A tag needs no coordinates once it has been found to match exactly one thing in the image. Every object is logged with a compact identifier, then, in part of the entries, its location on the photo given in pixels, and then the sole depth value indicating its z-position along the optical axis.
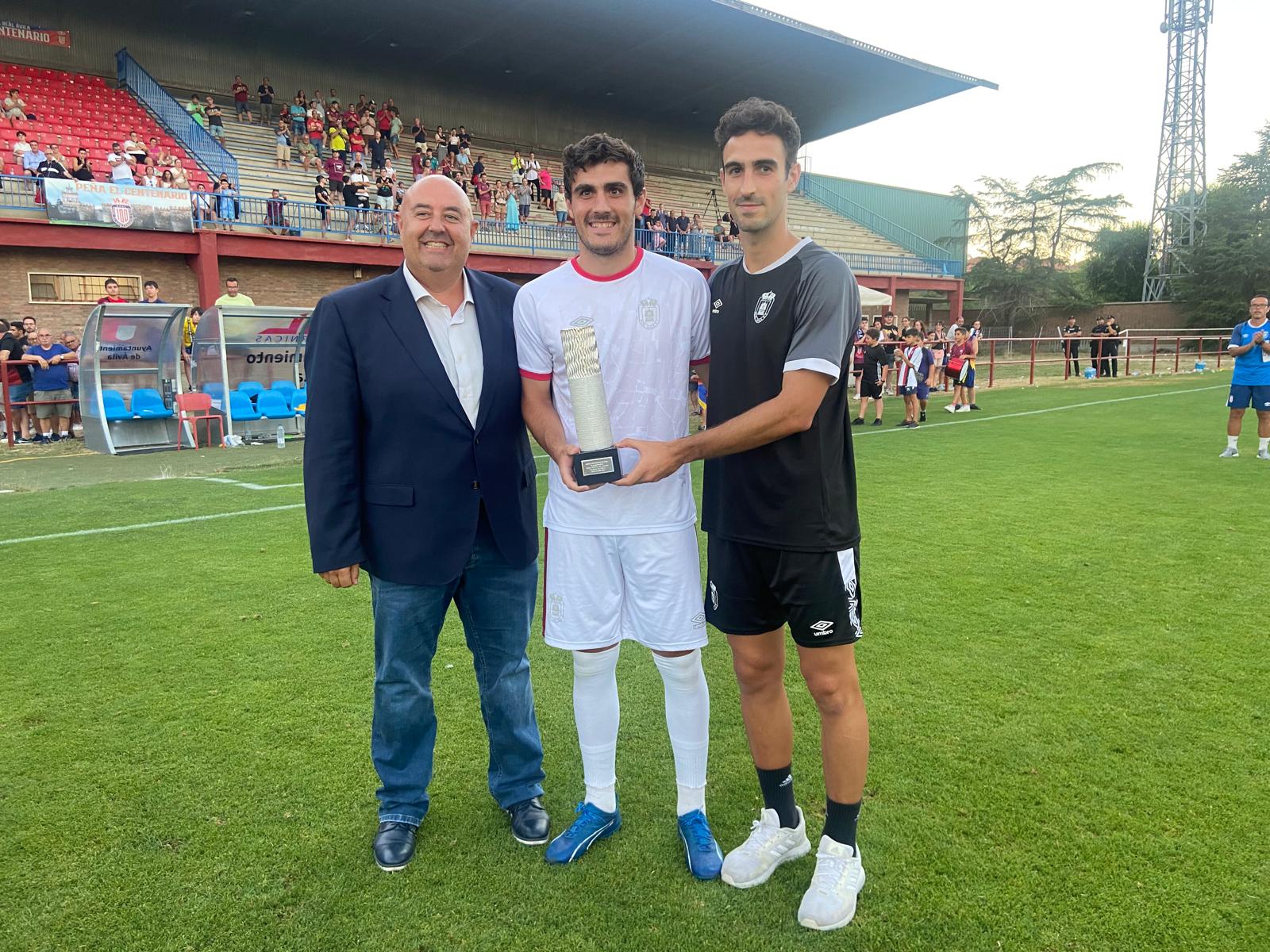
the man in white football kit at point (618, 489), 2.47
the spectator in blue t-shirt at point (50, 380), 13.10
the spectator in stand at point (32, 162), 16.62
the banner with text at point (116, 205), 16.27
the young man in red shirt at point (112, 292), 14.82
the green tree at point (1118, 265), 48.16
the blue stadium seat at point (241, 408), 13.11
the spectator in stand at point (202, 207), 18.05
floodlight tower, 42.03
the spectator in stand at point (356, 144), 24.41
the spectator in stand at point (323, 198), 19.94
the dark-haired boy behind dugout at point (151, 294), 12.71
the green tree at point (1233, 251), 39.25
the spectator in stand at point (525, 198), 25.00
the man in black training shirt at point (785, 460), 2.22
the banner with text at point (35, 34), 21.55
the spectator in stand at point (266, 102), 24.78
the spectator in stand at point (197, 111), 21.87
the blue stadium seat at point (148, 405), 12.13
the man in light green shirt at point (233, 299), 13.16
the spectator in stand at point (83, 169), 17.19
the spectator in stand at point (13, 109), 18.48
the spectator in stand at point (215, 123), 22.81
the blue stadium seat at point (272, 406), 13.30
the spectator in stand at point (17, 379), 12.98
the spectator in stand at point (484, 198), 23.64
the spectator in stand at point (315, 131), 24.08
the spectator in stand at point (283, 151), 22.89
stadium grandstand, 18.27
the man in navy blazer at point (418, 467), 2.55
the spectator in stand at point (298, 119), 24.39
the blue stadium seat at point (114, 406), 11.93
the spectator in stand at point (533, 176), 26.91
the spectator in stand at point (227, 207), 18.61
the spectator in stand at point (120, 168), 17.64
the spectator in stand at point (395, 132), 26.33
